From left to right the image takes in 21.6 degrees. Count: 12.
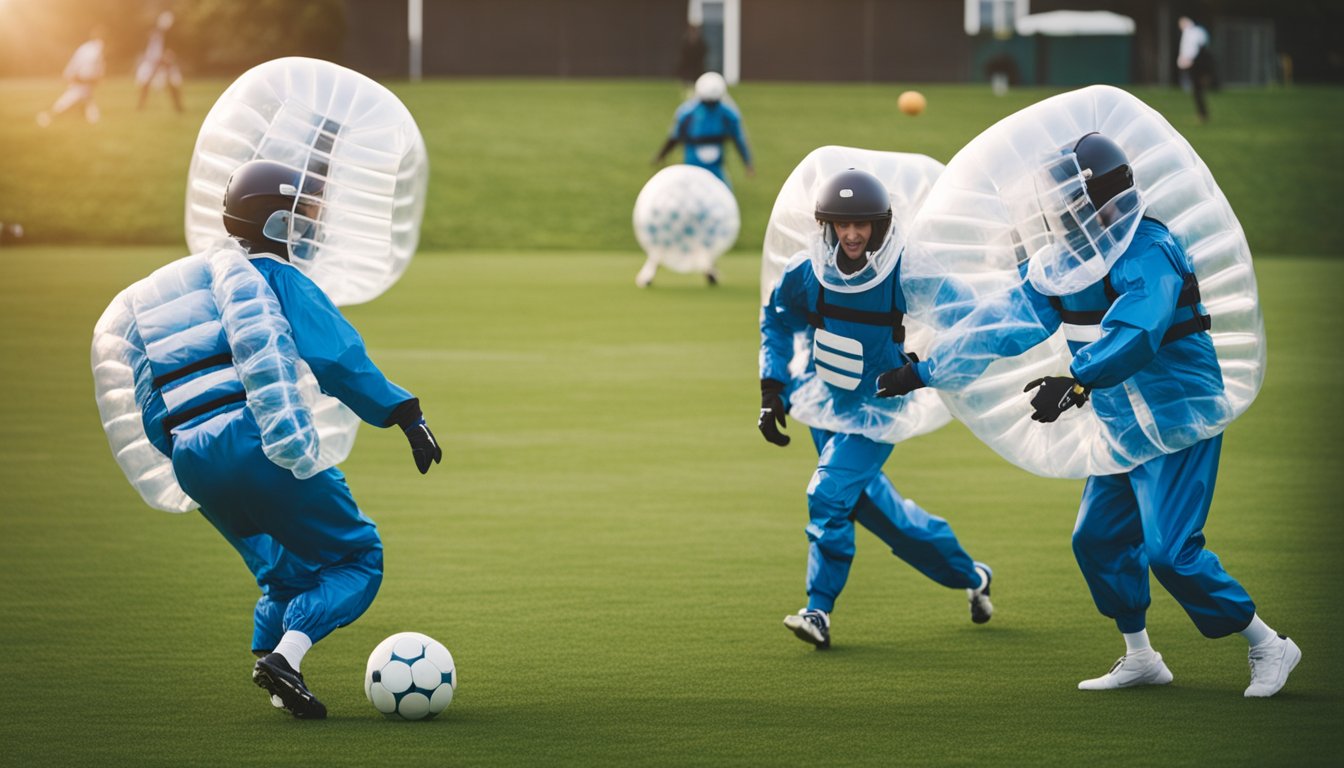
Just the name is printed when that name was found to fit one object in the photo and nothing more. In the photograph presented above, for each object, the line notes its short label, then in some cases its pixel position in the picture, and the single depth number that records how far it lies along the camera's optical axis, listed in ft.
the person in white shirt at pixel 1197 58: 232.32
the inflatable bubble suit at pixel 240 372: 37.27
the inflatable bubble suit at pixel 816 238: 46.39
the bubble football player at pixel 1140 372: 38.01
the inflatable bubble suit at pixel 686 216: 127.34
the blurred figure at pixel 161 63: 226.99
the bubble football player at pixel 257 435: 37.83
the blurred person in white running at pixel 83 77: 220.84
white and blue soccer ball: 38.60
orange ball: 229.45
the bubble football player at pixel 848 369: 44.06
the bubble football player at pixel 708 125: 137.39
